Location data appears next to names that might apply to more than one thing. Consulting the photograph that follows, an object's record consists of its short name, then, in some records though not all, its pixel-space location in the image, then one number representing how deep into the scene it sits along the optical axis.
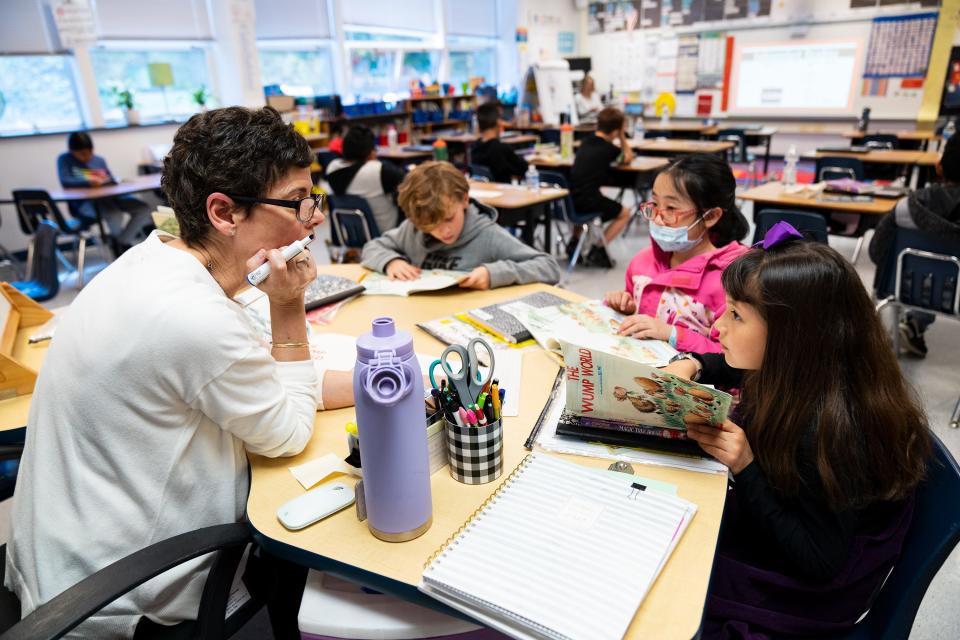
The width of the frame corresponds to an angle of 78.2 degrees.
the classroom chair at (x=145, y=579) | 0.80
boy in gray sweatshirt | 2.10
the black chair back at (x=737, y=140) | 6.98
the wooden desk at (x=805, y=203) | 3.38
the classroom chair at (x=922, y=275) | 2.56
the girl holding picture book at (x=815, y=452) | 0.95
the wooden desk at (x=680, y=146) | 6.17
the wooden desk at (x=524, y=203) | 4.04
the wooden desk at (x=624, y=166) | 5.29
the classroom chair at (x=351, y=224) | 3.91
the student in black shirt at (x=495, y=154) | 5.37
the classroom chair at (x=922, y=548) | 0.90
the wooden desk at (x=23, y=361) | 1.36
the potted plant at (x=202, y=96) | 6.50
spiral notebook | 0.75
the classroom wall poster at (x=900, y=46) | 7.33
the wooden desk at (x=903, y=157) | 4.80
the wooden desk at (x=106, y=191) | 4.58
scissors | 0.98
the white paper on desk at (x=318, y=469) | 1.08
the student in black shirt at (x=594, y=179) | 4.82
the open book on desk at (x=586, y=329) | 1.51
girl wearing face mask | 1.68
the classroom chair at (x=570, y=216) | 4.70
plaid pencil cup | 1.00
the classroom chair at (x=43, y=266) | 2.78
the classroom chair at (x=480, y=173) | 5.29
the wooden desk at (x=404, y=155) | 6.35
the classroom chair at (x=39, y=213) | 4.51
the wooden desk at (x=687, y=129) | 7.46
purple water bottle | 0.81
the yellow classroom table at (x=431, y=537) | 0.78
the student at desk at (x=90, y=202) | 5.04
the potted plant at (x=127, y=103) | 6.16
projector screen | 8.02
